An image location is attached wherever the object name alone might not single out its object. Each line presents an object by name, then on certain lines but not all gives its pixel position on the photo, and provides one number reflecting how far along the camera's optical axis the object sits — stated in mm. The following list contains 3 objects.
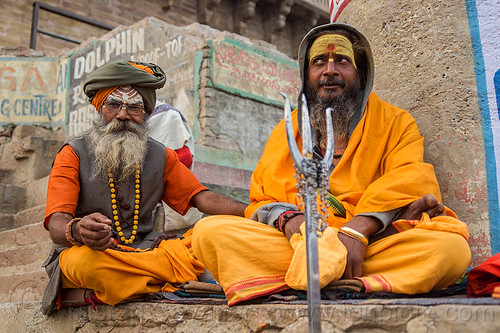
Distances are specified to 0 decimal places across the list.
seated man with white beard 2328
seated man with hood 1886
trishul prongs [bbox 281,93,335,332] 1374
